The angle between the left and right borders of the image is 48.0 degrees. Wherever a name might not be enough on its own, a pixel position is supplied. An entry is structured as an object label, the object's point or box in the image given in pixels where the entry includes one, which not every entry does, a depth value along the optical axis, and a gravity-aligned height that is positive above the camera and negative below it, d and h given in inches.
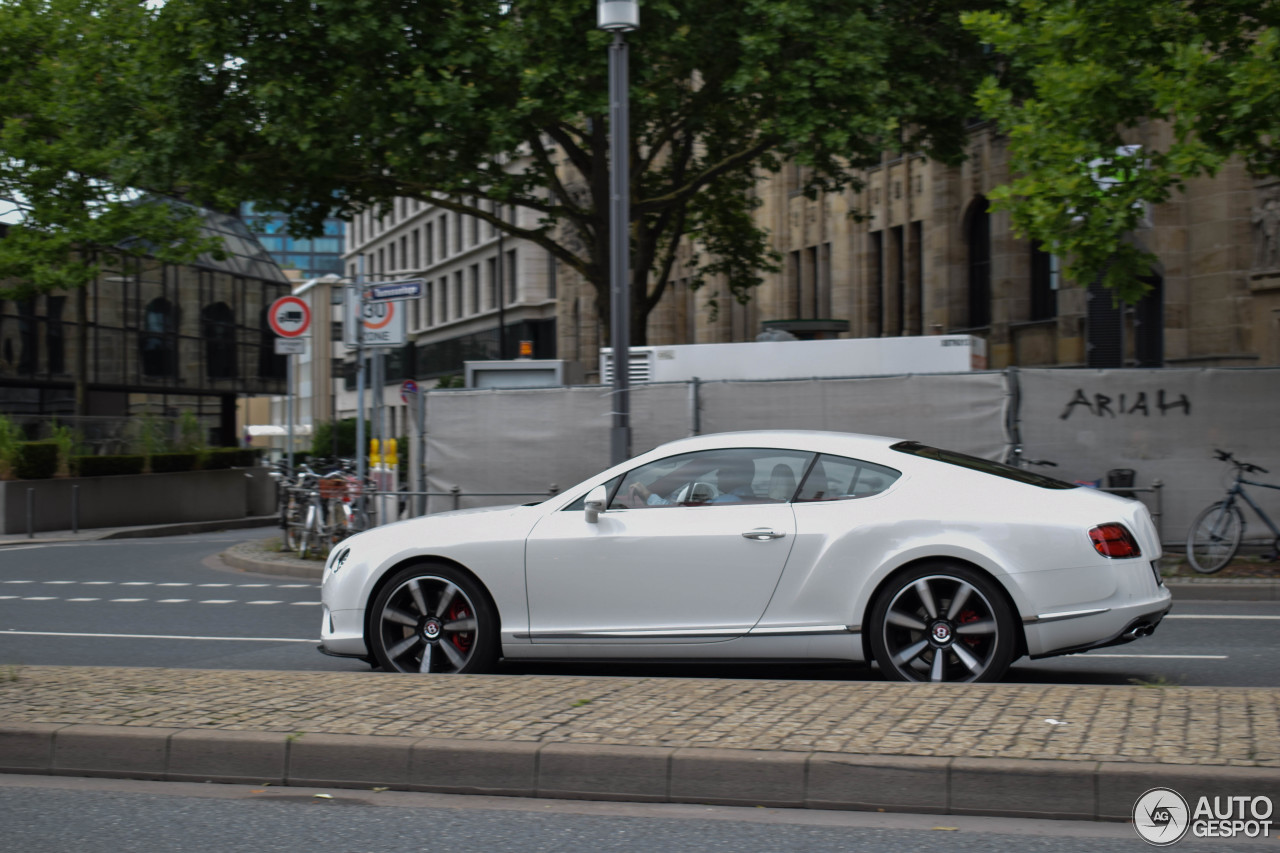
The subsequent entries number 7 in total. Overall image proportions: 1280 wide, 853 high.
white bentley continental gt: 280.8 -28.9
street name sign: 657.6 +64.2
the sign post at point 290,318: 786.8 +62.1
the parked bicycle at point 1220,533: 547.5 -41.2
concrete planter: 1031.0 -53.6
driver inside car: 304.5 -12.9
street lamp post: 524.7 +82.2
